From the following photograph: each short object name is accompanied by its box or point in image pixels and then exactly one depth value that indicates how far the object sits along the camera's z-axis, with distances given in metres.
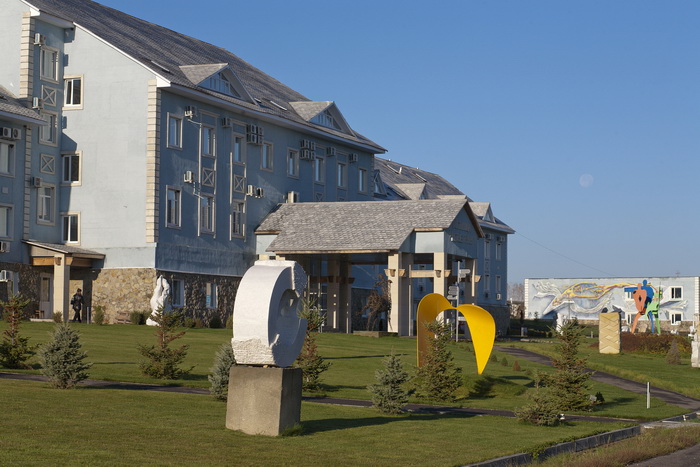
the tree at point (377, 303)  57.28
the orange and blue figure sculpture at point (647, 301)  79.94
